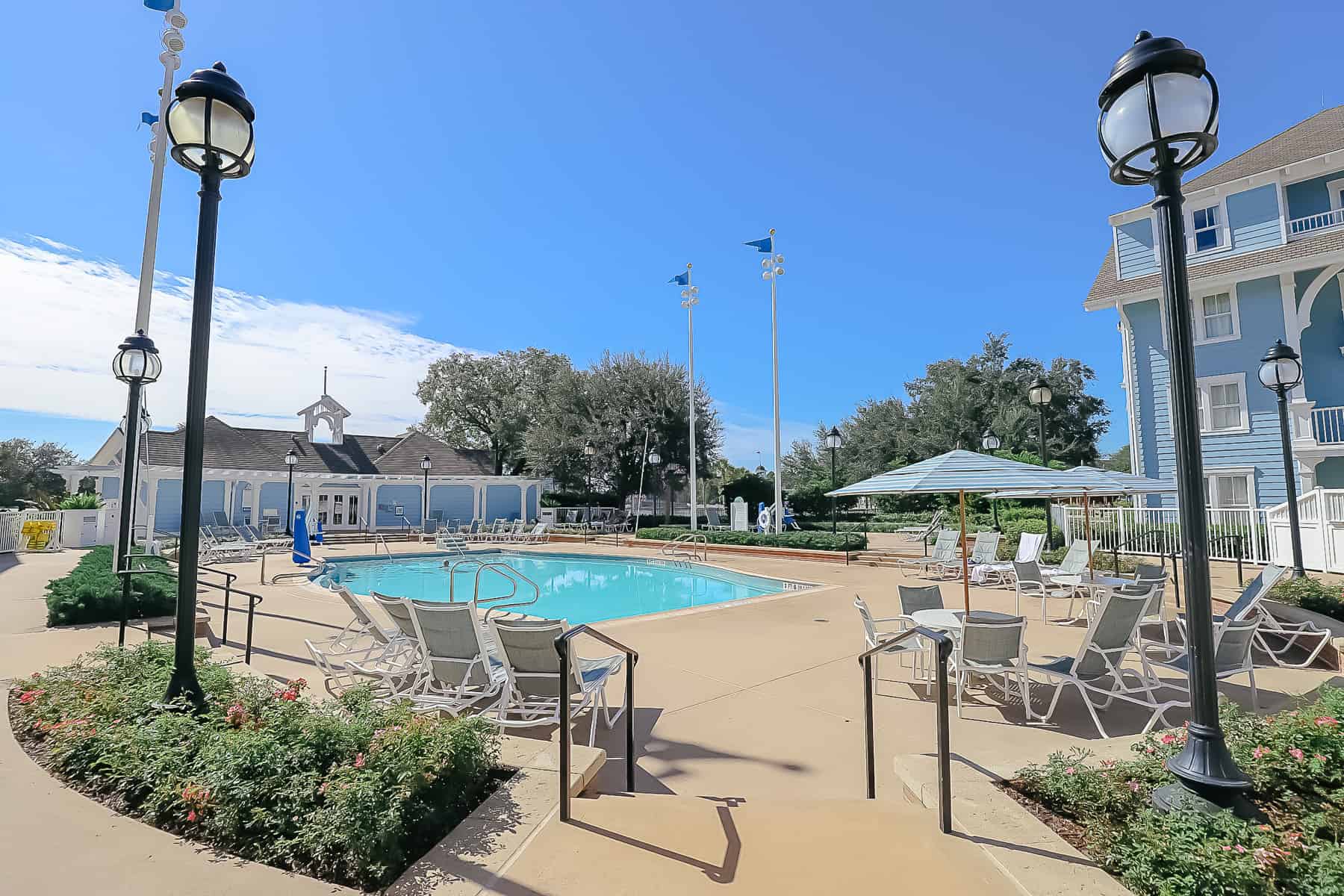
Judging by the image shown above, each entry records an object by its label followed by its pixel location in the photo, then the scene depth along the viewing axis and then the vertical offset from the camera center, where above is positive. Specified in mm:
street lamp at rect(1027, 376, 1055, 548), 14266 +2289
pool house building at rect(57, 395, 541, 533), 25812 +1078
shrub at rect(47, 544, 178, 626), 7941 -1192
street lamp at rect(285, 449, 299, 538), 24377 -16
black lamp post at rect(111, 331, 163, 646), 7957 +1548
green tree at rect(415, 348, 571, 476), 45219 +7809
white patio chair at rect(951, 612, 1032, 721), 4902 -1177
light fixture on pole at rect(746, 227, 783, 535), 23016 +8353
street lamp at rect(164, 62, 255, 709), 3928 +1916
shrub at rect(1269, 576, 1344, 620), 7090 -1153
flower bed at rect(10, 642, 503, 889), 2578 -1265
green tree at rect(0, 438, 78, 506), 41469 +2483
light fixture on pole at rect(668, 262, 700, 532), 25844 +8141
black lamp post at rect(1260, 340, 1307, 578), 8414 +1534
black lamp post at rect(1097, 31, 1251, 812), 2613 +1178
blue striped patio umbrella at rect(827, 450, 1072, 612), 6430 +210
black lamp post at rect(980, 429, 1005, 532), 18766 +1644
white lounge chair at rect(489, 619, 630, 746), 4312 -1246
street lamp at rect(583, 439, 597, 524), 33656 +1933
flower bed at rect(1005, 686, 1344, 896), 2115 -1265
